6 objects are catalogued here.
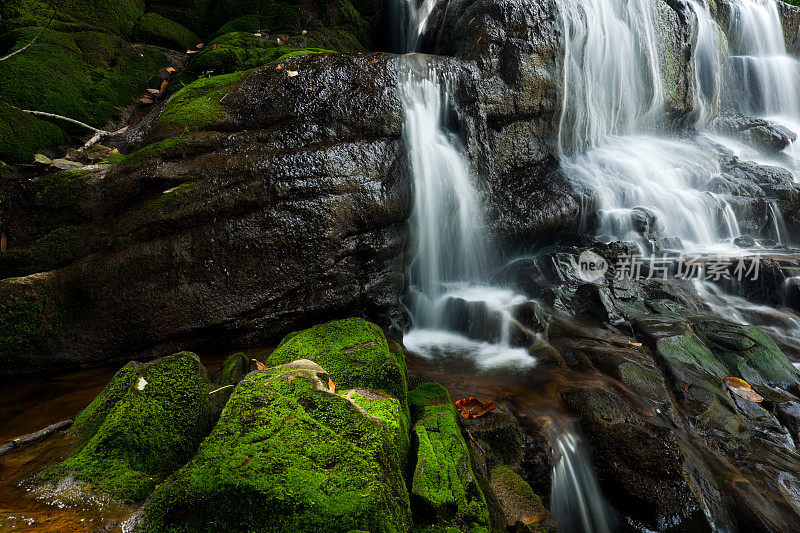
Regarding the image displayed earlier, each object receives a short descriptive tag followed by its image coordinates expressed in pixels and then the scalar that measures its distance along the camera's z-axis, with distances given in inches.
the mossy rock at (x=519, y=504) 98.0
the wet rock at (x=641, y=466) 123.4
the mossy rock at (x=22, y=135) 193.6
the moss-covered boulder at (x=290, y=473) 65.0
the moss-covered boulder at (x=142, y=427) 84.9
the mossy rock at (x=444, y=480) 80.2
